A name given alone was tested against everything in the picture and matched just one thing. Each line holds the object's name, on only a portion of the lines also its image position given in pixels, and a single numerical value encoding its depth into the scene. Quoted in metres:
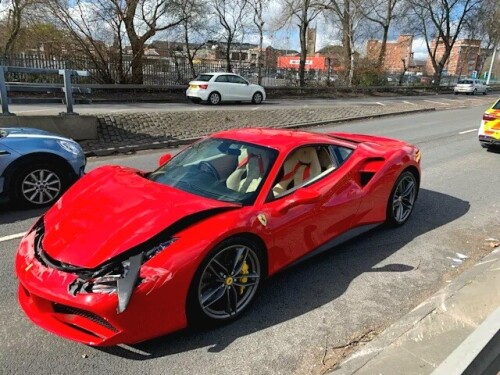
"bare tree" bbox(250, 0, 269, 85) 30.85
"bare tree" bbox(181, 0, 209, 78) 23.98
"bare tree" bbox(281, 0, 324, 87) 30.92
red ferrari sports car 2.52
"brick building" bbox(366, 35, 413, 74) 39.03
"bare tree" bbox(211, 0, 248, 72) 29.14
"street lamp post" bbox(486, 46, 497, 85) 54.22
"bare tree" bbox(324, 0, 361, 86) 31.00
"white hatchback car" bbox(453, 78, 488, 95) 38.72
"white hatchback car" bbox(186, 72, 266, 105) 19.83
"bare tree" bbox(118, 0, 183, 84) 21.34
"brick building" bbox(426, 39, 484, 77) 53.00
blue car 5.18
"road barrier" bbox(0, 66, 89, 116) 8.74
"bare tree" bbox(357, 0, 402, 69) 36.19
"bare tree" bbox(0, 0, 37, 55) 21.41
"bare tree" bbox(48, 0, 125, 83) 20.47
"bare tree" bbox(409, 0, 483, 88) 39.84
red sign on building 44.82
